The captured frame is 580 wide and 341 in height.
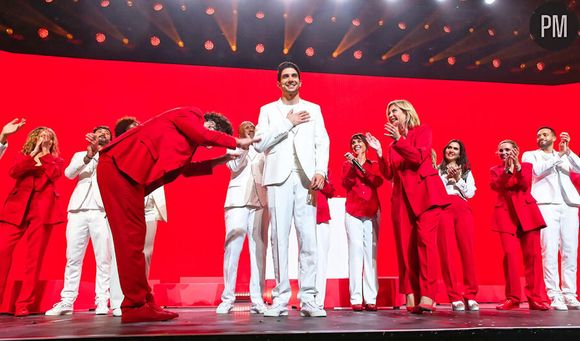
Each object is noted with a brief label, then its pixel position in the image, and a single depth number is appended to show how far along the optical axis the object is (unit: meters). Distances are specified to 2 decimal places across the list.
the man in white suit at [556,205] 4.88
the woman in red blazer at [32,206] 4.60
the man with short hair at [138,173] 3.06
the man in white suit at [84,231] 4.46
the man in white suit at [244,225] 4.07
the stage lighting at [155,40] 6.30
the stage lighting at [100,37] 6.14
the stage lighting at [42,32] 6.00
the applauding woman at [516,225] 4.75
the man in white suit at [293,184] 3.45
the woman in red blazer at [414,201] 3.83
